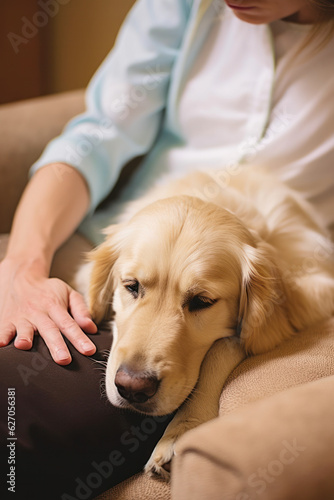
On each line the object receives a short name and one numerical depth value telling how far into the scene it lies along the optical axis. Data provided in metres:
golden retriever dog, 0.96
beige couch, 0.61
